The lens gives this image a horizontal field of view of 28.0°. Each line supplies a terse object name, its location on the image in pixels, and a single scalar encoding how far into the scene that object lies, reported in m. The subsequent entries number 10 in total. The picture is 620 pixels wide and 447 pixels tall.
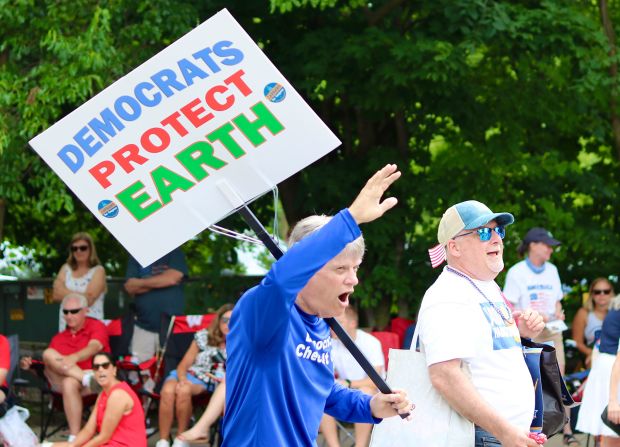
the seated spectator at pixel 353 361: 10.96
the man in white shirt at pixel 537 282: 11.10
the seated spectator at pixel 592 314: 12.55
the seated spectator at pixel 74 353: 11.47
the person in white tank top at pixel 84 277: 12.39
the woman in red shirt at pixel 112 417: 9.77
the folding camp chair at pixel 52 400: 11.71
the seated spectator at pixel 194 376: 11.17
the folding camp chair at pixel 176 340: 11.96
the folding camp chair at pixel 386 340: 11.93
